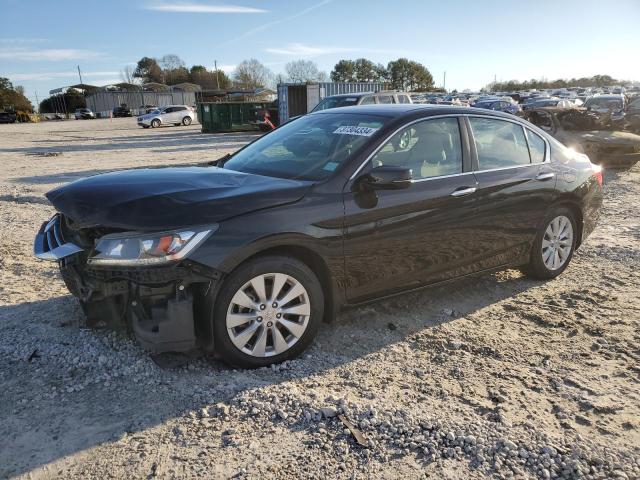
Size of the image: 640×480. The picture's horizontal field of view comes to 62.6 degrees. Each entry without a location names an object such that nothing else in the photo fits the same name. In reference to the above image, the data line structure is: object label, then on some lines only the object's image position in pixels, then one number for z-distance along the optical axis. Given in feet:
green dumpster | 95.66
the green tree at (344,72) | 361.30
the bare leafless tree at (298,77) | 314.35
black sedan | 10.13
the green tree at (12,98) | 234.17
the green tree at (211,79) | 333.01
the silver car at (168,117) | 124.36
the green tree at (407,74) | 380.17
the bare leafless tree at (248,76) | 328.90
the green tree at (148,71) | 362.53
